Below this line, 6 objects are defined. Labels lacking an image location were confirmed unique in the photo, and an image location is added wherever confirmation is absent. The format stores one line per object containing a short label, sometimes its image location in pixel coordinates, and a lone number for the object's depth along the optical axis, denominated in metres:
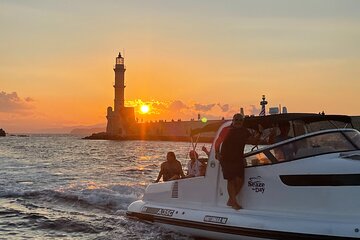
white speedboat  7.77
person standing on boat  9.09
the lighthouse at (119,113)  118.44
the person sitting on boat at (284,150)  8.52
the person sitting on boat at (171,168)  12.99
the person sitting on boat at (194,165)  10.94
